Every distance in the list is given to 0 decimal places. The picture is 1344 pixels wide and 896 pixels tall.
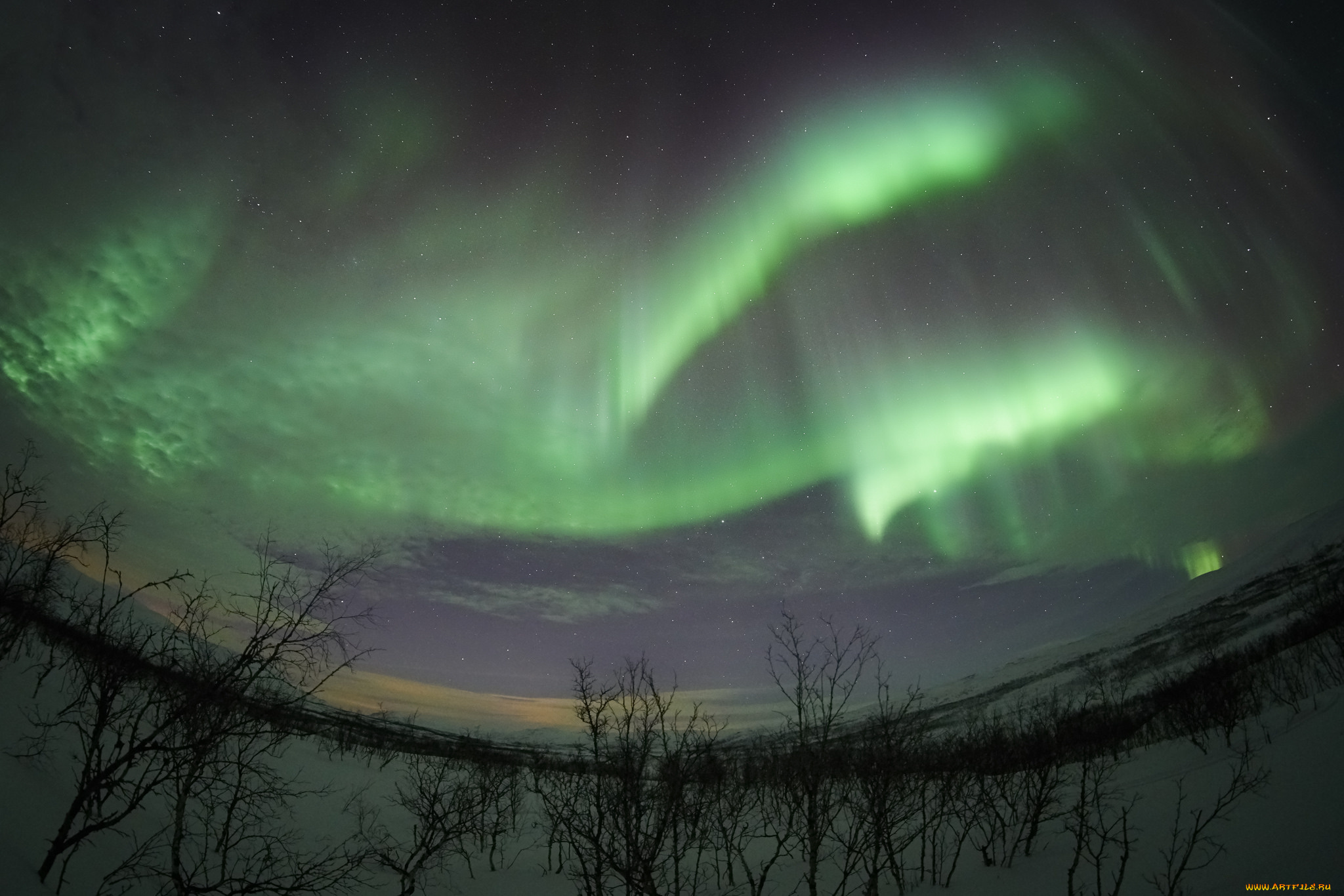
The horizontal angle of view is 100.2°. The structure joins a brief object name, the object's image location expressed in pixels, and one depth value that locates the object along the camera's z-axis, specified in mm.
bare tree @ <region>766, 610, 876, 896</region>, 11320
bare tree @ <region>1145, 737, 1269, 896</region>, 15633
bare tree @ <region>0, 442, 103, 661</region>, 11547
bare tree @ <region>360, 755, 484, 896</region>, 15878
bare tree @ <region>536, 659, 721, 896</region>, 8406
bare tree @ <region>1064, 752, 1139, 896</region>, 13203
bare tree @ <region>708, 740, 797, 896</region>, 19641
